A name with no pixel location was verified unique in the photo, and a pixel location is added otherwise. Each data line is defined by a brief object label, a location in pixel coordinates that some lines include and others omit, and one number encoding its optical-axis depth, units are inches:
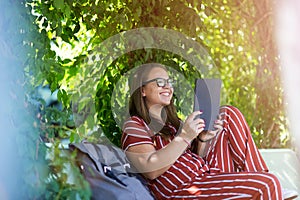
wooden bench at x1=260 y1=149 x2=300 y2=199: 162.4
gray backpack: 95.3
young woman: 106.8
